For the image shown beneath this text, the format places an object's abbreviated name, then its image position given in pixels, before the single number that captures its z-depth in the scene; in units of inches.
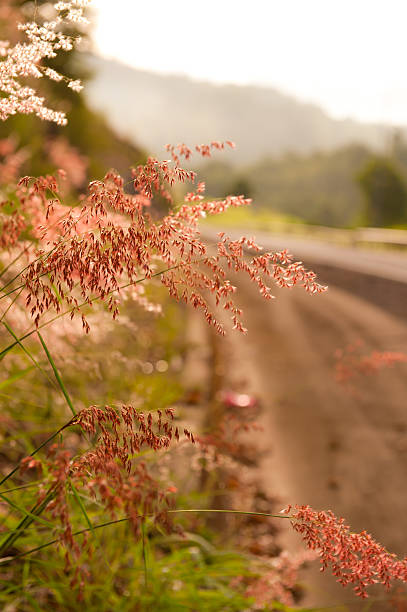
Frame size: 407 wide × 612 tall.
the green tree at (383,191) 2672.2
